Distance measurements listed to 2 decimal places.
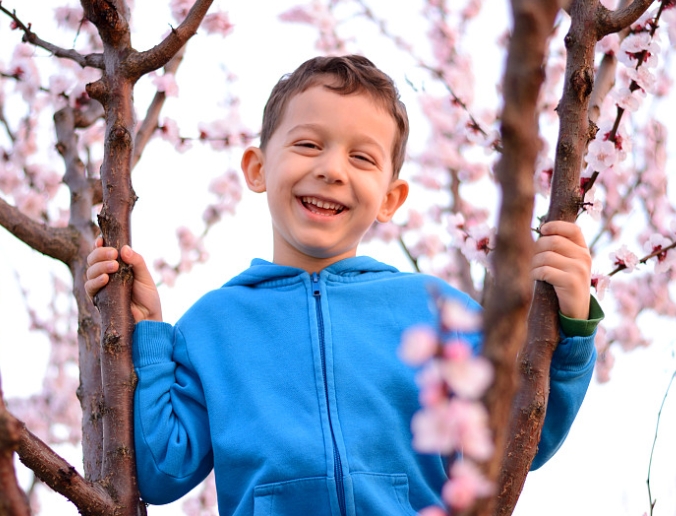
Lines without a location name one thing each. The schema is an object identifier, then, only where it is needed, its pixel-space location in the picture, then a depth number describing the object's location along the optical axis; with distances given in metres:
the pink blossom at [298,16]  5.18
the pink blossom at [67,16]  3.75
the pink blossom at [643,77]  2.08
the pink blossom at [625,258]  2.32
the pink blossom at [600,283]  1.92
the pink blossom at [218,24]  3.61
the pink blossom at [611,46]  2.24
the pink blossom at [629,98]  2.17
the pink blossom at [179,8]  3.23
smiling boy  1.60
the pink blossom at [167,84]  2.48
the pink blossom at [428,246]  4.73
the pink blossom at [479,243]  2.72
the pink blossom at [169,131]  2.92
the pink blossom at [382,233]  4.57
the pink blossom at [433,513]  0.85
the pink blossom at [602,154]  2.02
